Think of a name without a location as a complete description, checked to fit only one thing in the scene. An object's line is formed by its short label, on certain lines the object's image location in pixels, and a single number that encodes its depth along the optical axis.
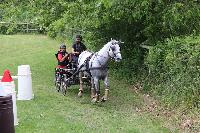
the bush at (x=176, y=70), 12.07
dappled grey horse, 13.06
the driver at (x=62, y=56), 15.35
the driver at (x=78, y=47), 15.56
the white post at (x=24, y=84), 13.18
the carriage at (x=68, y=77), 14.78
